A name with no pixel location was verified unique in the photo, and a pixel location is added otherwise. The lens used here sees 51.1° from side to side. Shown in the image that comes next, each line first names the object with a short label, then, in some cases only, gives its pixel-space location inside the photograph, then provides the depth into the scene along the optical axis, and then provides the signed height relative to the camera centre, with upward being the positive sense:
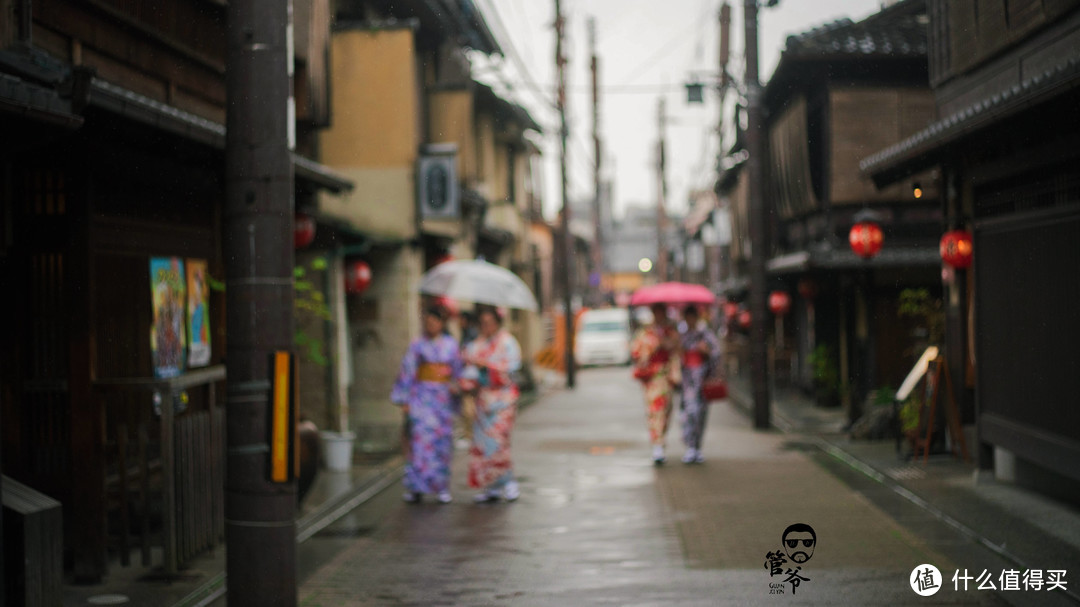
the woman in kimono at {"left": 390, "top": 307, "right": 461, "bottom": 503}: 11.79 -0.97
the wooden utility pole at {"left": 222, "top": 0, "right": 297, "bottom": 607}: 5.50 +0.06
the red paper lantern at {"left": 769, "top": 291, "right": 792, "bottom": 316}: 27.66 +0.10
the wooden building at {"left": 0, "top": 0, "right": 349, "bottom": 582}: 8.16 +0.11
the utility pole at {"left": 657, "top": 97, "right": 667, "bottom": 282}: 50.59 +5.33
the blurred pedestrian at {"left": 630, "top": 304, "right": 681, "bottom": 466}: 14.59 -0.80
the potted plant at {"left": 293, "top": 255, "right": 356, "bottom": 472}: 13.17 -0.35
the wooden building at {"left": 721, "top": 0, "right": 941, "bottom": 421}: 20.50 +2.42
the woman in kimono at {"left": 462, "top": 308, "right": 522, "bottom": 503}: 11.98 -0.77
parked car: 42.97 -1.17
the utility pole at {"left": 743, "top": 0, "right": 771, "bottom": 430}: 18.66 +1.19
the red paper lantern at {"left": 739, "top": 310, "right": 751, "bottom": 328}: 35.22 -0.43
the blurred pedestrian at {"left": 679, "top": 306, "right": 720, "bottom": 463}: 14.59 -0.86
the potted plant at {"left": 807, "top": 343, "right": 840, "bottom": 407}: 22.50 -1.47
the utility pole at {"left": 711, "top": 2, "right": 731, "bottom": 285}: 25.94 +6.23
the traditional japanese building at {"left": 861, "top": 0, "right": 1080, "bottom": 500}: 9.41 +0.91
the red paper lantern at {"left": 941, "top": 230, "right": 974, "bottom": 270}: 13.15 +0.61
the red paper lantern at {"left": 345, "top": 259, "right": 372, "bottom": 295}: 16.47 +0.57
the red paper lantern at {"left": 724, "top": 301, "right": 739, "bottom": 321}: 40.12 -0.14
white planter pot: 14.02 -1.69
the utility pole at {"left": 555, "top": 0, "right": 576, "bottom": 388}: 31.72 +4.27
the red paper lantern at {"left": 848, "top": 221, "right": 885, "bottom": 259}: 16.84 +0.97
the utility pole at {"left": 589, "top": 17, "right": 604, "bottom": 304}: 36.91 +6.45
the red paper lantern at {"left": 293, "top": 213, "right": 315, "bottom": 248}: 13.41 +1.04
